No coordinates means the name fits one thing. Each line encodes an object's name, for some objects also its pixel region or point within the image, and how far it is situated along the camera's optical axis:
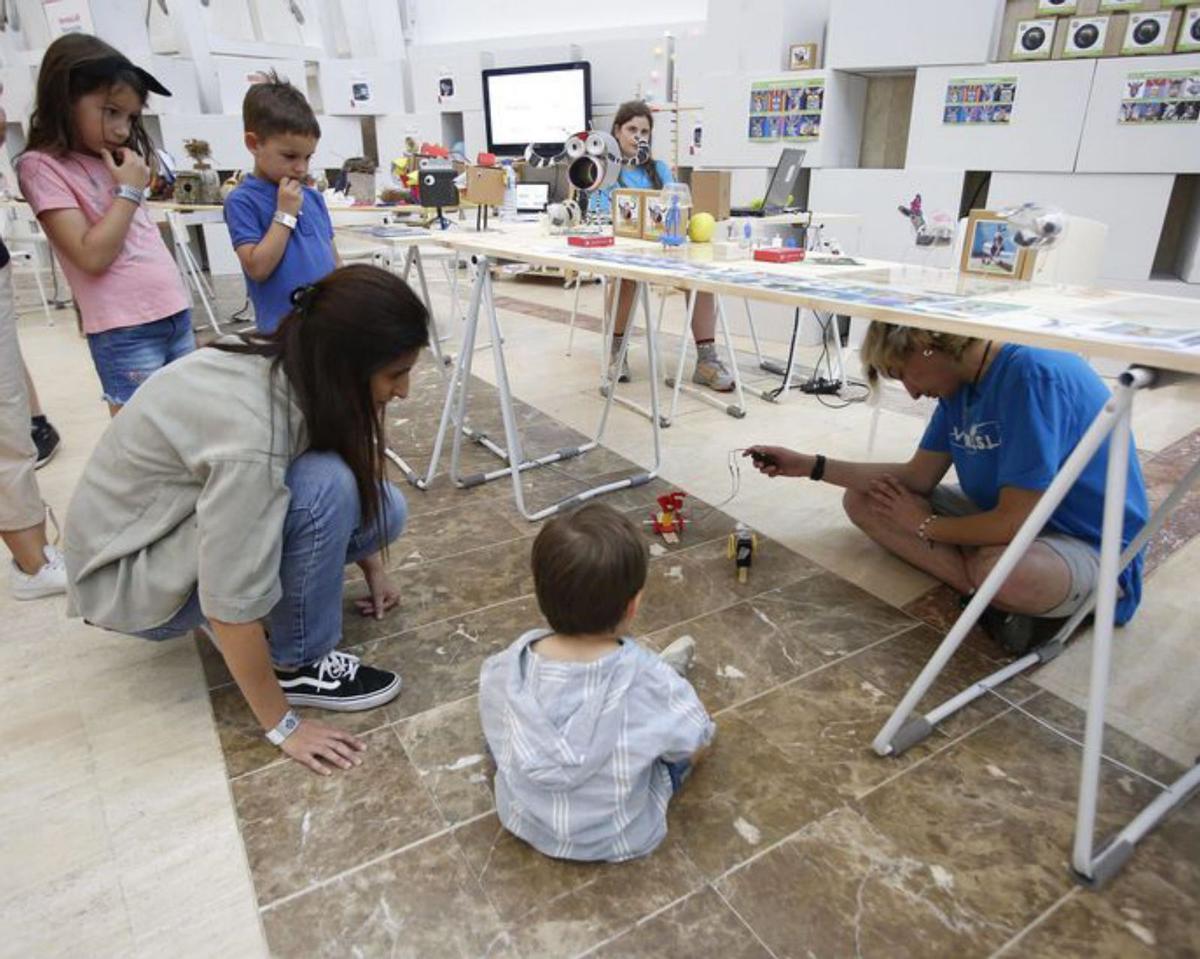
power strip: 3.30
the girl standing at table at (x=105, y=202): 1.52
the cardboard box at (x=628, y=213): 2.34
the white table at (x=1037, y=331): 0.89
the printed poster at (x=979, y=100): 3.32
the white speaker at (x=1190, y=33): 2.88
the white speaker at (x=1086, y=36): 3.08
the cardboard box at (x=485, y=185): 2.55
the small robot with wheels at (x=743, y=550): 1.79
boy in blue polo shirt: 1.90
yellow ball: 2.20
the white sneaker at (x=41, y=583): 1.72
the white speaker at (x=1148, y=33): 2.94
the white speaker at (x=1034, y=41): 3.19
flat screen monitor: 5.82
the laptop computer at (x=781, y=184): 3.20
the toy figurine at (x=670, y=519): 1.98
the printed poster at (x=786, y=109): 3.90
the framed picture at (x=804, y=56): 3.98
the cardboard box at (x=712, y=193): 2.54
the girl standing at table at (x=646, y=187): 3.03
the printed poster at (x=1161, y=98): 2.94
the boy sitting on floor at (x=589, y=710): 0.97
